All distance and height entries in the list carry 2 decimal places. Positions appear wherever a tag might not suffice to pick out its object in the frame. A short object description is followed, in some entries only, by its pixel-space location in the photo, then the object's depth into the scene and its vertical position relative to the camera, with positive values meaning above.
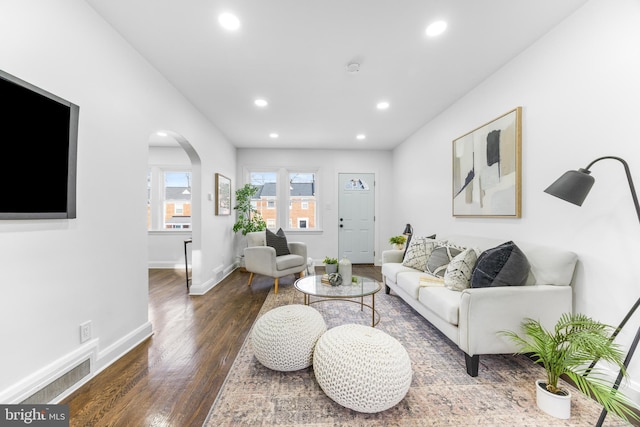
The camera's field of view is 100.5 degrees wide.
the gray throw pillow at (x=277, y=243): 4.23 -0.46
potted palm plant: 1.33 -0.78
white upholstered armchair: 3.80 -0.65
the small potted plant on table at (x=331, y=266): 2.91 -0.56
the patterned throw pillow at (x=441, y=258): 2.76 -0.45
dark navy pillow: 1.93 -0.39
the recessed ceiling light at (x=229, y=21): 1.88 +1.40
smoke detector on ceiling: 2.46 +1.38
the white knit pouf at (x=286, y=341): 1.80 -0.87
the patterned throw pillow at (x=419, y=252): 3.11 -0.44
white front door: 5.70 -0.01
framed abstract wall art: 2.36 +0.47
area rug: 1.43 -1.10
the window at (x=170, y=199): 5.45 +0.30
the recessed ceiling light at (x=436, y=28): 1.94 +1.40
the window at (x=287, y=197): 5.66 +0.37
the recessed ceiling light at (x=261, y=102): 3.27 +1.40
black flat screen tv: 1.32 +0.33
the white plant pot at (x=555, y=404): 1.44 -1.03
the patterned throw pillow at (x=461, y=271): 2.31 -0.49
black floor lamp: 1.47 +0.18
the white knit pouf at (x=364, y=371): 1.43 -0.87
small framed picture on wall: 4.25 +0.32
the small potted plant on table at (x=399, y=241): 4.08 -0.40
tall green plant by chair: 4.95 +0.04
